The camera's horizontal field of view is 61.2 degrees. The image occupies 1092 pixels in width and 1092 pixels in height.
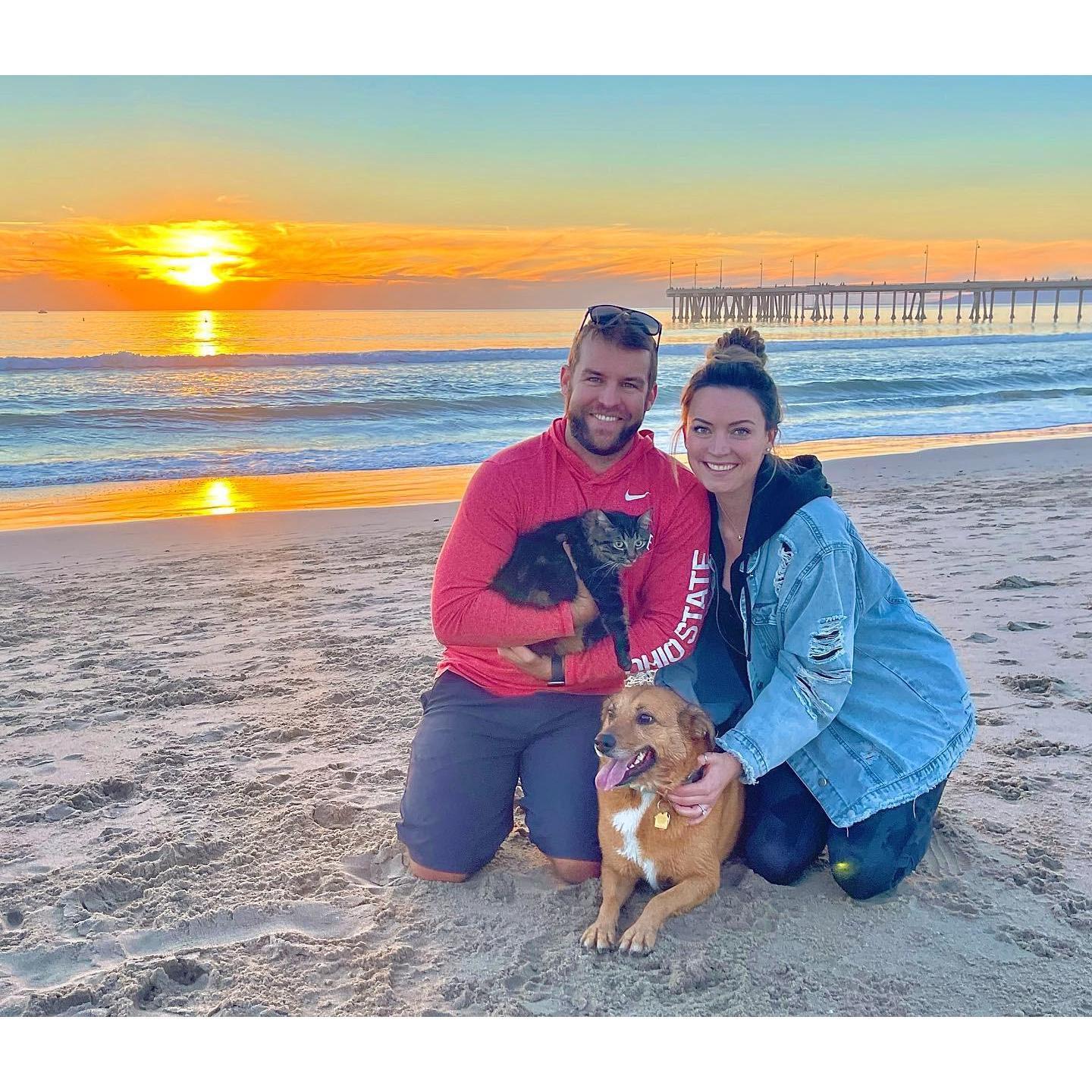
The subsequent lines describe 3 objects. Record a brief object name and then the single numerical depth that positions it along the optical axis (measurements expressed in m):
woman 3.06
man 3.34
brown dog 3.03
